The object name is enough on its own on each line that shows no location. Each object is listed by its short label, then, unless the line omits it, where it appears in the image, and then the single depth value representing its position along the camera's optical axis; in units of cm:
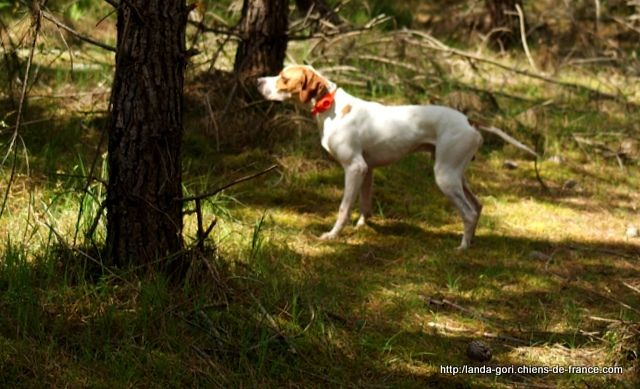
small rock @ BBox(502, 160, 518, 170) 1661
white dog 1253
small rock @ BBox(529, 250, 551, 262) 1233
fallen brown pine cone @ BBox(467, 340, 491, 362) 893
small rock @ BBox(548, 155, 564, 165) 1691
